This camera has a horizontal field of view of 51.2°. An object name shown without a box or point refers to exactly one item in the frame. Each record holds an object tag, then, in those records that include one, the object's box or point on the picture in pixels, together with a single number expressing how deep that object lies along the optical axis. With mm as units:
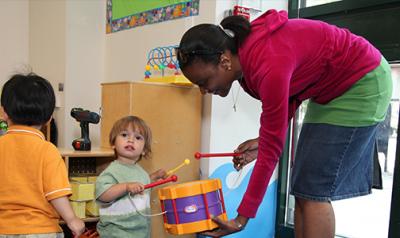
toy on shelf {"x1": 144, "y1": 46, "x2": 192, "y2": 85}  2133
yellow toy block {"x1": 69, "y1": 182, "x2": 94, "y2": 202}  1979
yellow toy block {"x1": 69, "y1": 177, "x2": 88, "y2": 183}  2056
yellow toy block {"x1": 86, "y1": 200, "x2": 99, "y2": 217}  2004
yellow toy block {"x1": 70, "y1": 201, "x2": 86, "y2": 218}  1981
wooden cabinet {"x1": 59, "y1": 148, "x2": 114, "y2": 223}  1999
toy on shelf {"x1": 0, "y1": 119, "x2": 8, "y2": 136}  2246
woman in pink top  1142
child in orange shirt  1335
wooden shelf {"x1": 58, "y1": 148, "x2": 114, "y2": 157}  1966
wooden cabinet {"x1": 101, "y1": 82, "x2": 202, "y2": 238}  1991
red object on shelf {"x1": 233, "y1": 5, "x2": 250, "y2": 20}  2102
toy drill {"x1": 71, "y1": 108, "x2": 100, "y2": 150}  2210
